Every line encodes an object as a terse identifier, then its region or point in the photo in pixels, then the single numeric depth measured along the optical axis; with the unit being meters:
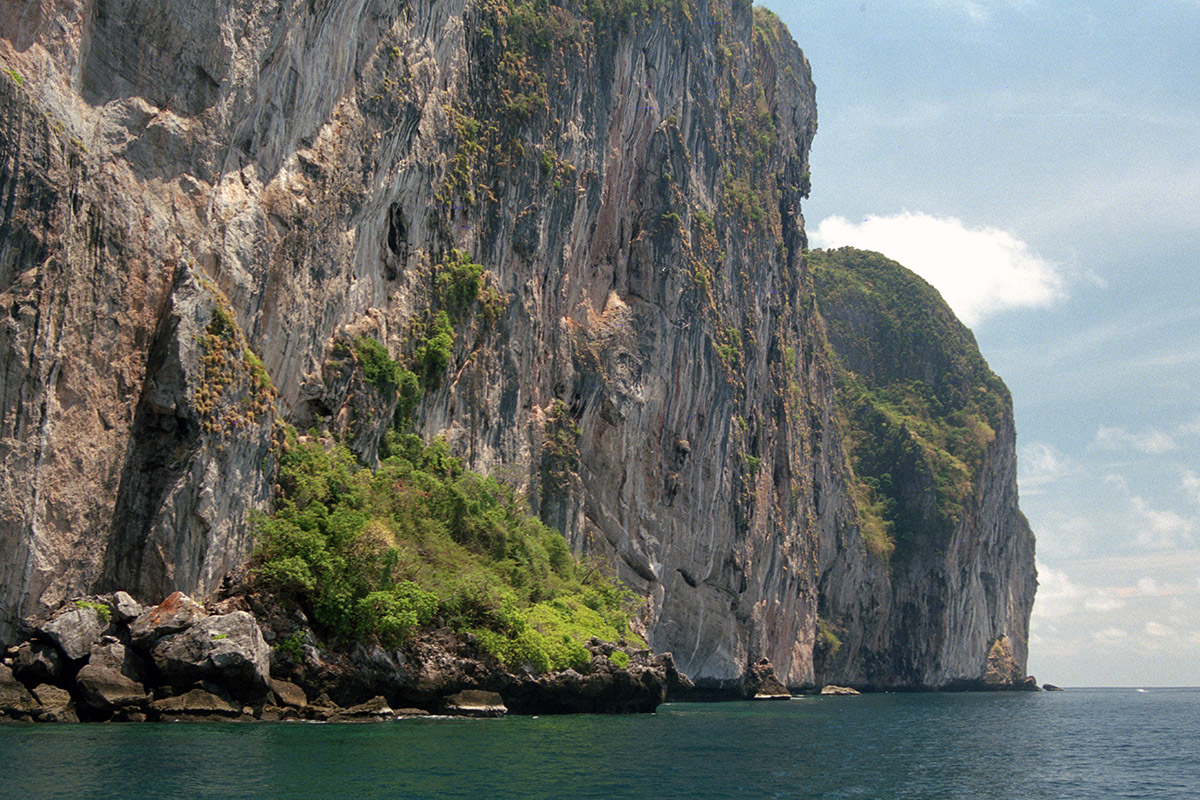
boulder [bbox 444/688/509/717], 33.34
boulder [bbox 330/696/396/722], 29.91
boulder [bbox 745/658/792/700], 72.45
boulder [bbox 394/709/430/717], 32.11
